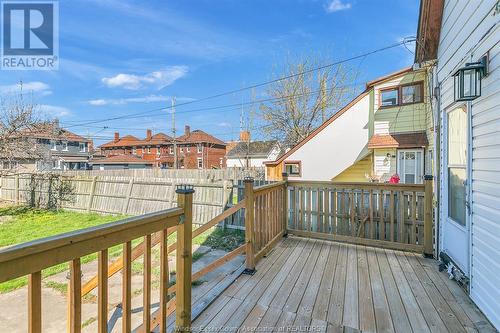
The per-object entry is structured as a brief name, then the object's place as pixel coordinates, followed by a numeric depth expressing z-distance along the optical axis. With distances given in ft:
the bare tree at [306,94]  51.96
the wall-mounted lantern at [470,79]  7.95
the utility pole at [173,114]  72.49
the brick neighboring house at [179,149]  122.31
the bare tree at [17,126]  29.99
